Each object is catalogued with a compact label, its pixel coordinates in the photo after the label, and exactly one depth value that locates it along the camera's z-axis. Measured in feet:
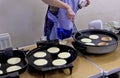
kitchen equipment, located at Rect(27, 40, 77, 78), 3.73
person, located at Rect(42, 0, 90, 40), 5.49
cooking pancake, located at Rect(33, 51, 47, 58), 4.30
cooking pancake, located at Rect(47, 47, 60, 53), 4.40
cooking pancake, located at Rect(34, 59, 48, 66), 3.98
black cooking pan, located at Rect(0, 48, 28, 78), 3.84
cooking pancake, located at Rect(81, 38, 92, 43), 4.66
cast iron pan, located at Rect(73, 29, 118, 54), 4.22
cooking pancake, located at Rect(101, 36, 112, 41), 4.69
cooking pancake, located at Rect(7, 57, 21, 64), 4.12
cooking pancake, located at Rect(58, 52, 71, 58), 4.24
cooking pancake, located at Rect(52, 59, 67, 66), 3.98
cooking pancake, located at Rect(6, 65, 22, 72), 3.88
